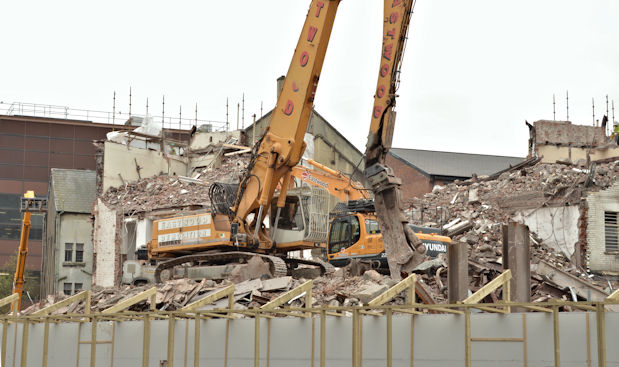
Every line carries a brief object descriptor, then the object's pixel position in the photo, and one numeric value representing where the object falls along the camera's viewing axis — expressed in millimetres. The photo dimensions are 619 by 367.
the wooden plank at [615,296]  10612
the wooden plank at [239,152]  50775
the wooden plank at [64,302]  17938
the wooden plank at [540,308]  10850
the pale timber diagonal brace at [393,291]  12794
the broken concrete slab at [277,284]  18969
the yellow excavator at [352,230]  24156
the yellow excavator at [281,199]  18922
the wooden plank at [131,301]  15789
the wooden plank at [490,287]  11652
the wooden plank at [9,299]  19019
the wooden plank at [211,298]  14742
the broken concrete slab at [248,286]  19000
